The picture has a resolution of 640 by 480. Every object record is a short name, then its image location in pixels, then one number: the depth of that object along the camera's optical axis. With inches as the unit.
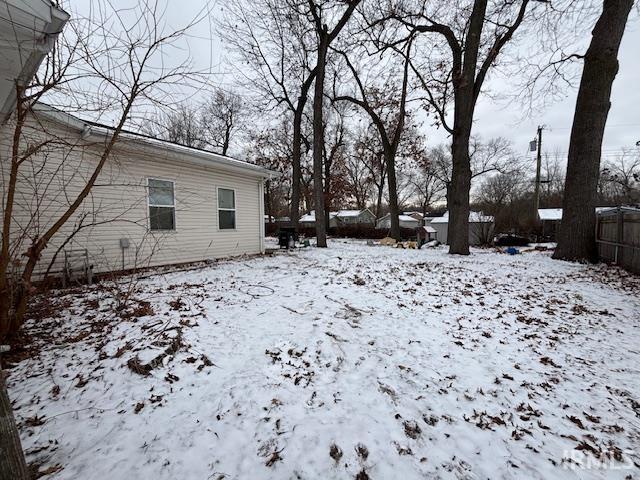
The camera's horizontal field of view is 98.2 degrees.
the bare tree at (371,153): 860.3
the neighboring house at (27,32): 89.6
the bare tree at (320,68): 410.3
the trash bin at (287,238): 455.8
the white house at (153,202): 202.5
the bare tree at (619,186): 845.8
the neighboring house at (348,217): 1457.9
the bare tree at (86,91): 98.0
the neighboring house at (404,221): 1375.5
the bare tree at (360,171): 972.5
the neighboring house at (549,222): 832.2
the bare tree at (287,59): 456.1
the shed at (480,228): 700.7
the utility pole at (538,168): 879.7
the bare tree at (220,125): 866.8
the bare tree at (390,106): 527.8
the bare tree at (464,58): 352.2
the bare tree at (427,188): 1529.8
